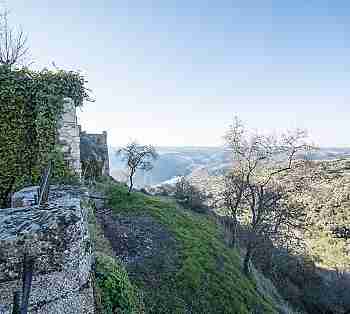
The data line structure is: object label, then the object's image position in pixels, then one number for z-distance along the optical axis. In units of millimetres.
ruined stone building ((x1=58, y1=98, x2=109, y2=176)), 7703
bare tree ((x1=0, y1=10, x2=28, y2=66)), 15359
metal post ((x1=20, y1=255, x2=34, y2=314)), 1827
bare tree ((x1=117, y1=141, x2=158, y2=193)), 20953
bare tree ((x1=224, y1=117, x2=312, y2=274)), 17078
